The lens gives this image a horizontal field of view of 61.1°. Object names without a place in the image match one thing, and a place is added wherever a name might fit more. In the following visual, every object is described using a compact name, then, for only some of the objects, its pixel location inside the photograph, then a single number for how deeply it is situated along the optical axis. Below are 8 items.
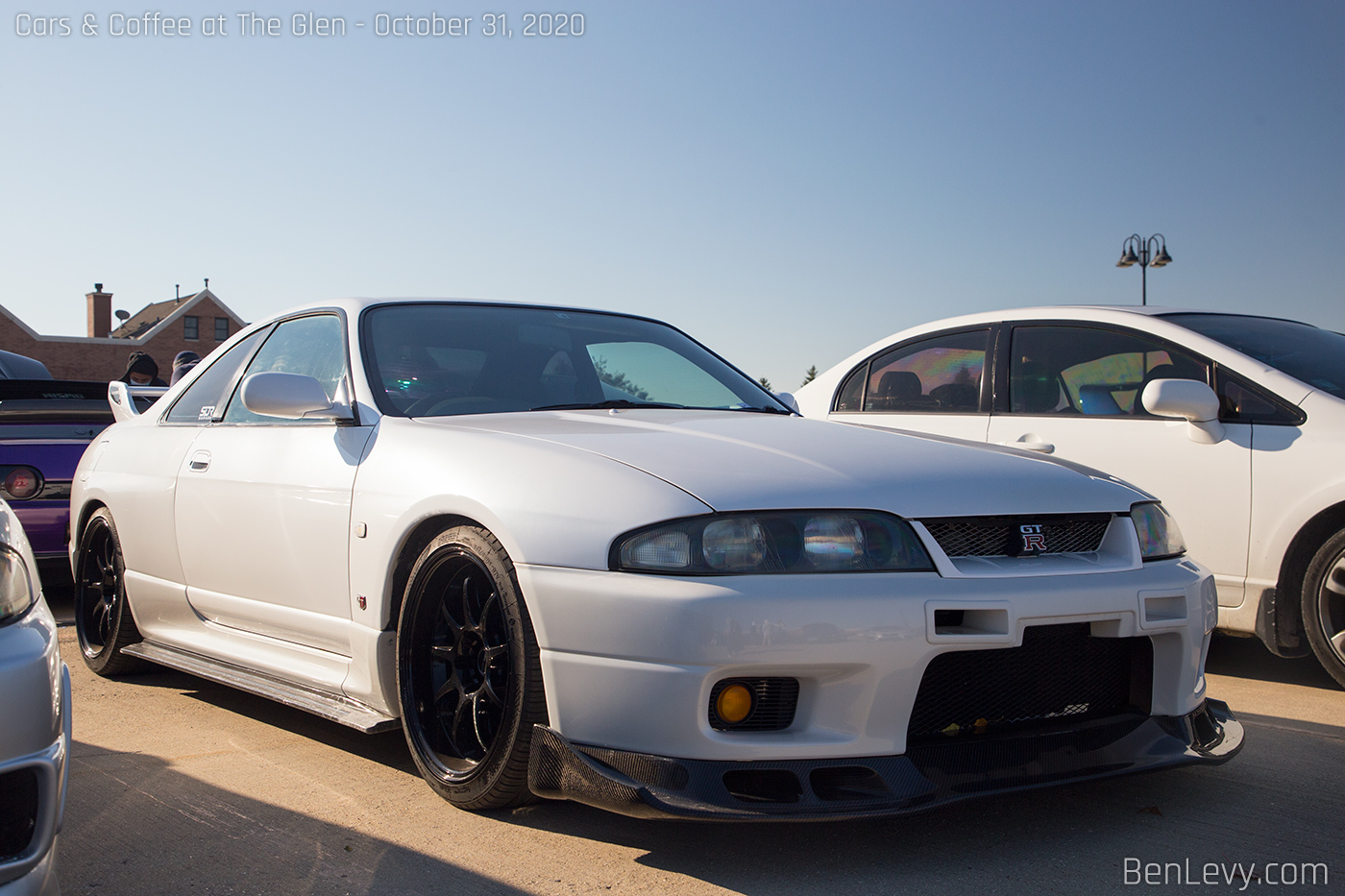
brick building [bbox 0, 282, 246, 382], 52.69
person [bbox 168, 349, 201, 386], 8.40
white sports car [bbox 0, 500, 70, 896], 1.83
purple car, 5.98
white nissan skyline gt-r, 2.44
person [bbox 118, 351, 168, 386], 9.12
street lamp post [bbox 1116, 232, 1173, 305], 20.81
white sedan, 4.25
